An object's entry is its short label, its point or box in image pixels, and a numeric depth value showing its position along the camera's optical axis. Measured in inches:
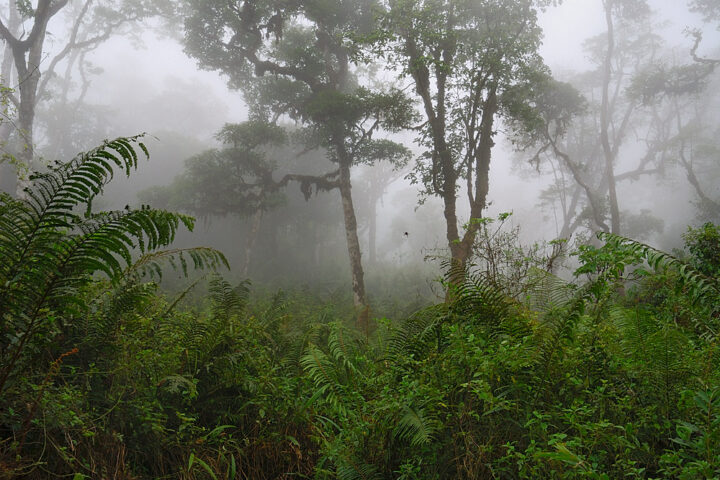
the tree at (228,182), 690.8
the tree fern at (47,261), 99.3
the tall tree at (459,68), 414.6
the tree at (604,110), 765.9
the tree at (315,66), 520.1
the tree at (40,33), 497.7
